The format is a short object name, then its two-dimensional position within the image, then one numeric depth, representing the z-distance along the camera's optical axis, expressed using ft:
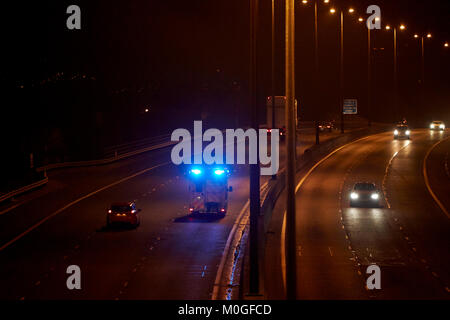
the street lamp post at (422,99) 433.40
